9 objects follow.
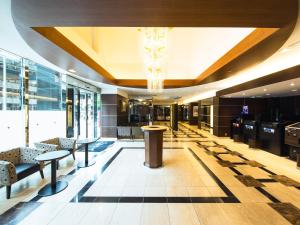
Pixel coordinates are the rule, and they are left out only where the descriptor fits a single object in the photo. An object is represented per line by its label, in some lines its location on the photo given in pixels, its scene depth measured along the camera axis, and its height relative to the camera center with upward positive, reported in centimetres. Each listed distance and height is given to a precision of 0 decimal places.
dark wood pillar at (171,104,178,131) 1516 -60
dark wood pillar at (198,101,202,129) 1628 -14
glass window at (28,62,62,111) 547 +77
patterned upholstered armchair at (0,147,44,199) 340 -131
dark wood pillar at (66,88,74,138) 738 -9
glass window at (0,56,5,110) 432 +76
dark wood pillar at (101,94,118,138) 1080 -31
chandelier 380 +156
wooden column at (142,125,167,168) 539 -116
